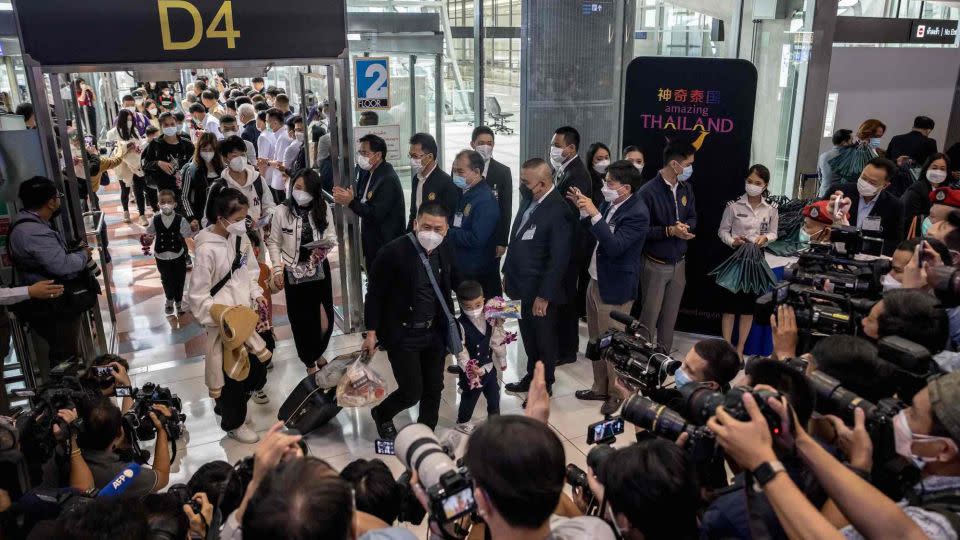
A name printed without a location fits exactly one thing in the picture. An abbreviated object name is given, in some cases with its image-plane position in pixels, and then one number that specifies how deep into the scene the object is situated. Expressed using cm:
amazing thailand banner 541
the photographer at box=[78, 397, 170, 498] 279
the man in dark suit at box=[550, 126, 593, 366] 505
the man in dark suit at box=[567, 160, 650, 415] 442
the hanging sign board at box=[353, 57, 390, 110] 590
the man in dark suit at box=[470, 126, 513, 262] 570
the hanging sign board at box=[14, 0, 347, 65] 422
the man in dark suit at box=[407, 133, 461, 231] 541
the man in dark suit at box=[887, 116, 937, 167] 794
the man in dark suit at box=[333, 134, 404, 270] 542
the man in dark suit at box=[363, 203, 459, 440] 396
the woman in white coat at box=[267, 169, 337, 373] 468
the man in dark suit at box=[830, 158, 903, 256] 519
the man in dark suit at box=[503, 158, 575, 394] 443
